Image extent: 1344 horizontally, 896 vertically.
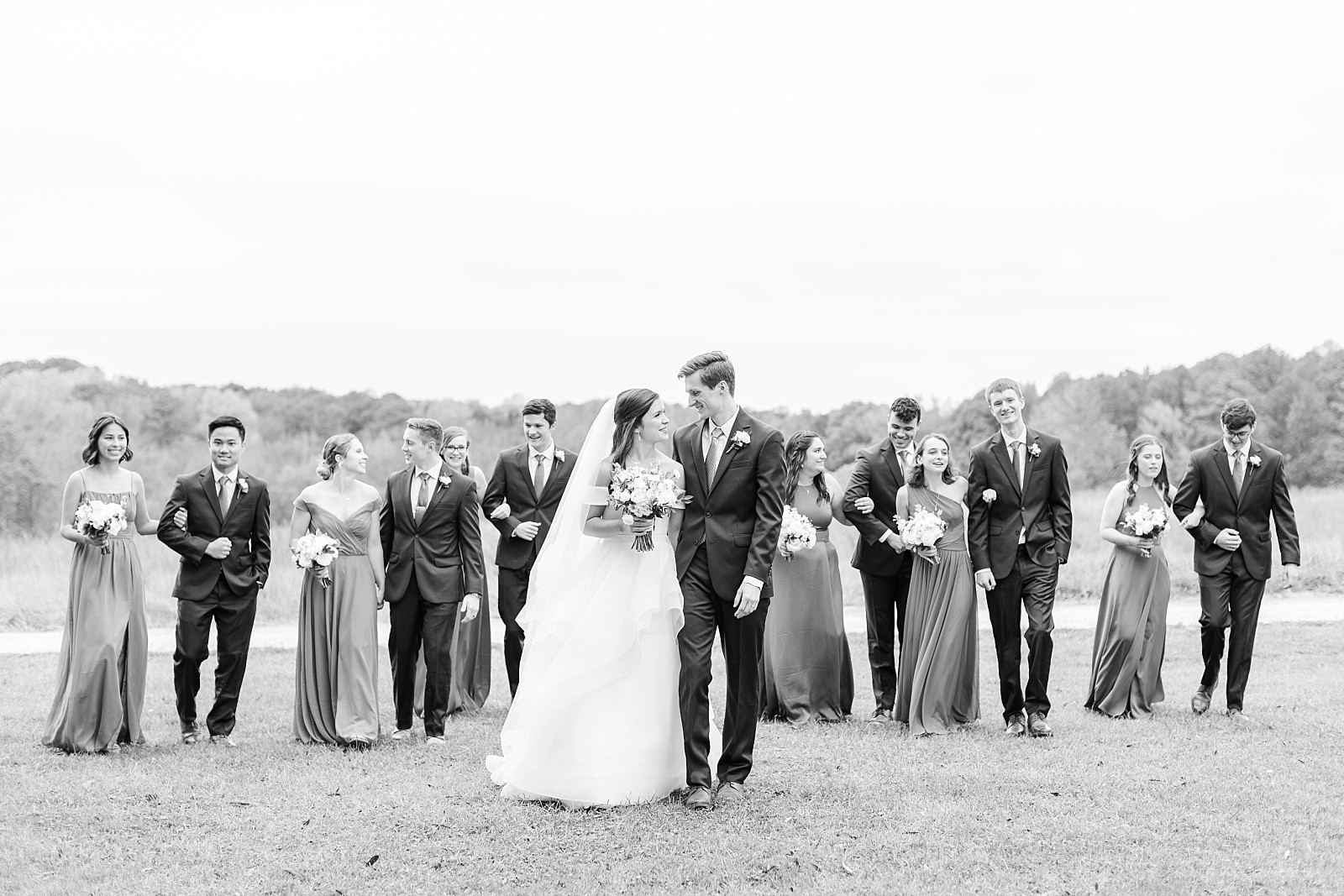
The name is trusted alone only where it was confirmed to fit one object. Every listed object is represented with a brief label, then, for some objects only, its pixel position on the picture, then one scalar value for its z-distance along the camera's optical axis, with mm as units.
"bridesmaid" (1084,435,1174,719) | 10211
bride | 7039
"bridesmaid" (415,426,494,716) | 10955
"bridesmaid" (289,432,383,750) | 9305
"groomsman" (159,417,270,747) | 9406
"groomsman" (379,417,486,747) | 9391
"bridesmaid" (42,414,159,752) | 8969
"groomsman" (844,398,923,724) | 10359
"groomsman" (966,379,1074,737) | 9219
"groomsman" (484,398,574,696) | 10617
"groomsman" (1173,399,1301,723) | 9953
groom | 7004
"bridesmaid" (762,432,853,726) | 10148
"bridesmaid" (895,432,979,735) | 9500
